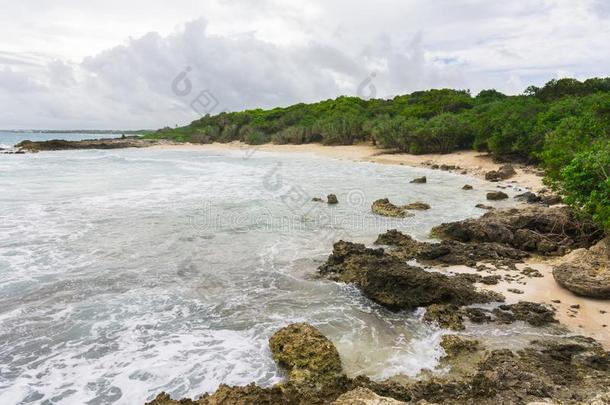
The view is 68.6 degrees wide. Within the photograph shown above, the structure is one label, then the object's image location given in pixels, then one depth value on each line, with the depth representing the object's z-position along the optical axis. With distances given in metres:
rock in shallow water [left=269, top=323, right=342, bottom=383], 6.52
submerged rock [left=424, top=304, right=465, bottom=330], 8.12
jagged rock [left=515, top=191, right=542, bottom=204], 19.64
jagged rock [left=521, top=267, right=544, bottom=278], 10.32
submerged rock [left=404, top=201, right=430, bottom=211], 18.94
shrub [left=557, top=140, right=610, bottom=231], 9.92
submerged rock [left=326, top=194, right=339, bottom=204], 20.80
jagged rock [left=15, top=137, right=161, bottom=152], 69.88
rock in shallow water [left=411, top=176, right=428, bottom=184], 27.05
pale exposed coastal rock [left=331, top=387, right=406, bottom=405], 4.81
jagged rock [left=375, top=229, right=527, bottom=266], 11.56
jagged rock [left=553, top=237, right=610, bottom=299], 8.92
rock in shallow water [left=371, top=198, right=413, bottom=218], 17.58
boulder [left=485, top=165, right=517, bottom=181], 28.17
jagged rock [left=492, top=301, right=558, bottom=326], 8.17
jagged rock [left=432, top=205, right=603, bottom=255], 12.09
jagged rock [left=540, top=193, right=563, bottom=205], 18.27
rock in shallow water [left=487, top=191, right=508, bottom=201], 20.97
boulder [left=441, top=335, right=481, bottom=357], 7.18
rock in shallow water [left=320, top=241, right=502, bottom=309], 8.98
